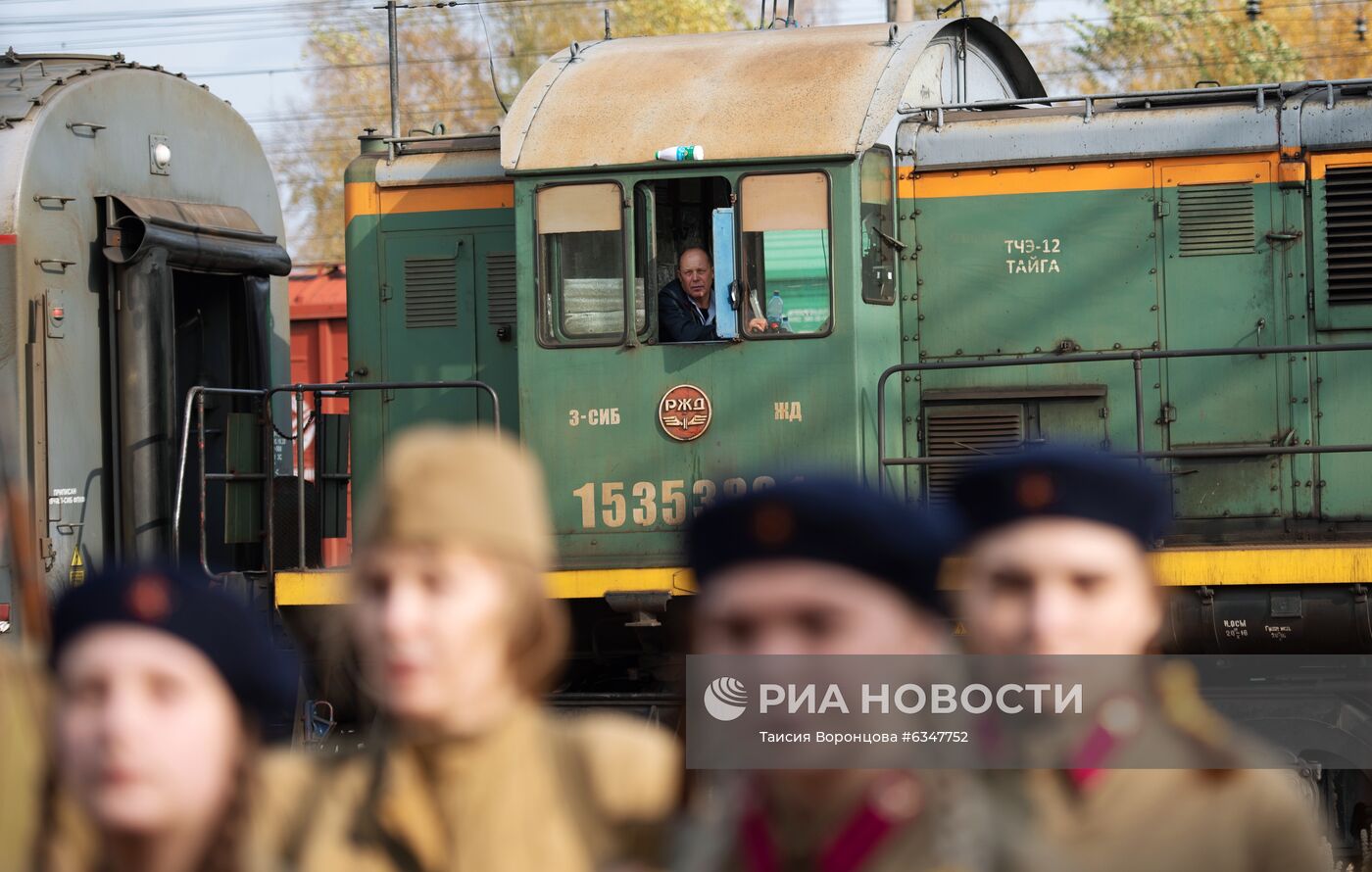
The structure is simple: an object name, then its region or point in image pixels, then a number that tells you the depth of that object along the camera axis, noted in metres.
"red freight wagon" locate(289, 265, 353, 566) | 61.15
